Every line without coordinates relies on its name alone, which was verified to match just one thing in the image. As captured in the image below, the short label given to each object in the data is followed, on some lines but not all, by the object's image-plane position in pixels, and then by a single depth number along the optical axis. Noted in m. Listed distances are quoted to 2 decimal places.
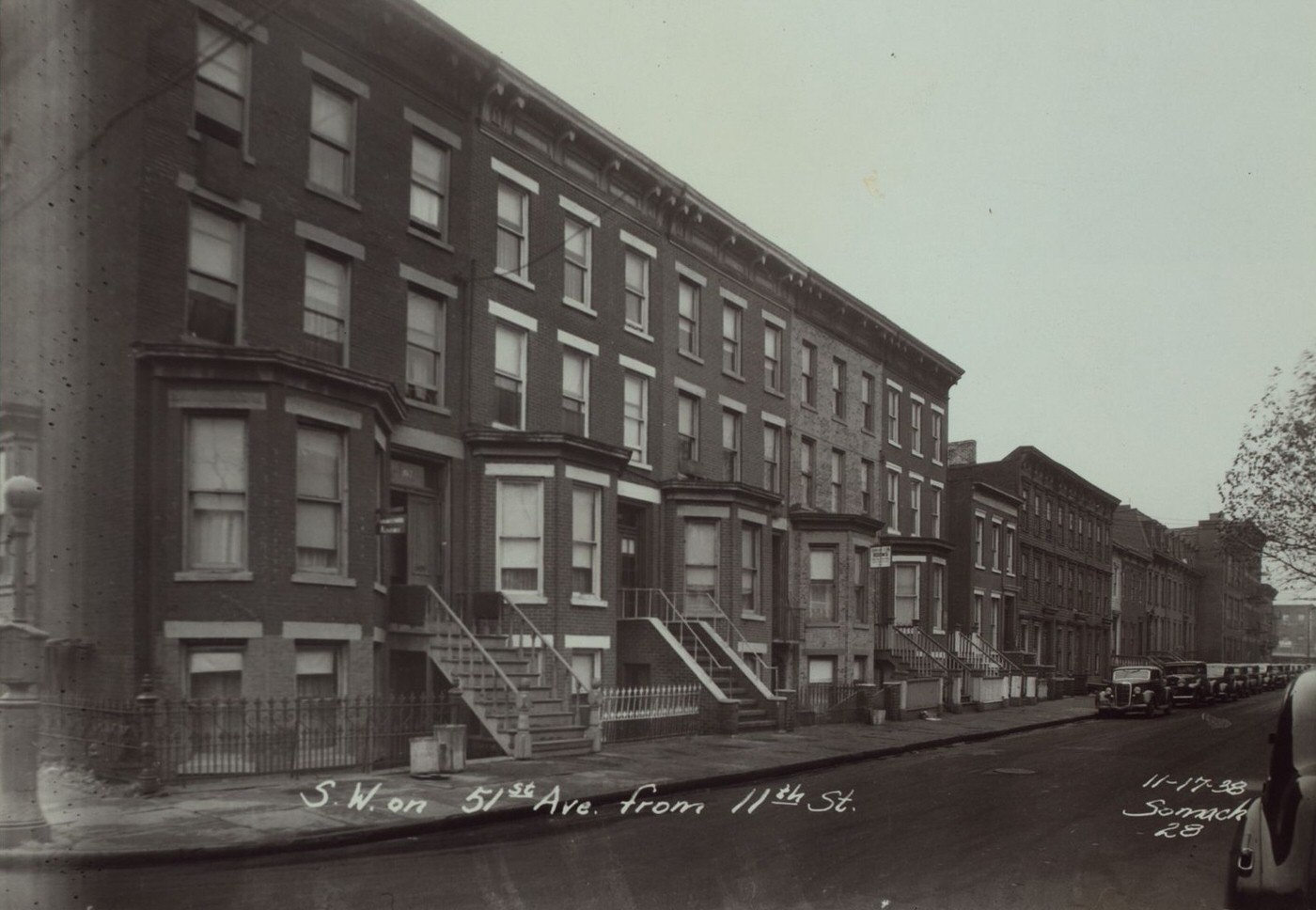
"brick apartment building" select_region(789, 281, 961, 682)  34.66
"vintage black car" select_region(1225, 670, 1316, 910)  6.48
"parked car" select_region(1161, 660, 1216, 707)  44.12
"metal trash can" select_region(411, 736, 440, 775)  15.61
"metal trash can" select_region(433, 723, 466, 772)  15.91
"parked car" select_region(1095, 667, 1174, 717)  38.62
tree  25.80
